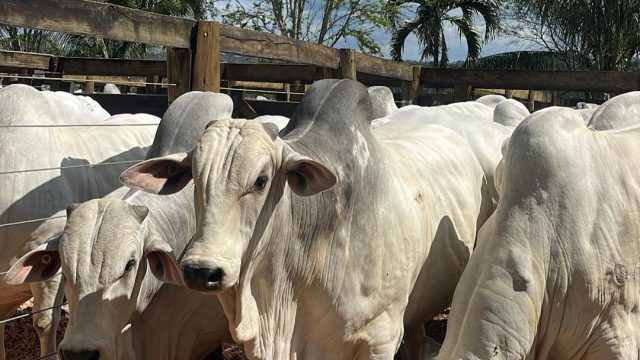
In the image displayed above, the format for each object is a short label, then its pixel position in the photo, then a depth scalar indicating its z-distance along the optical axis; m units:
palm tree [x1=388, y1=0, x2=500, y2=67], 25.38
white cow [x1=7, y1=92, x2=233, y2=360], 3.33
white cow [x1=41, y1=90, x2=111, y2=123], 5.80
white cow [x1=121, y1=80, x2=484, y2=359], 2.96
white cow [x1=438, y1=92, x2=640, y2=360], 3.23
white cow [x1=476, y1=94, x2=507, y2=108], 8.57
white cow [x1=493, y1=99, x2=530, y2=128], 6.68
